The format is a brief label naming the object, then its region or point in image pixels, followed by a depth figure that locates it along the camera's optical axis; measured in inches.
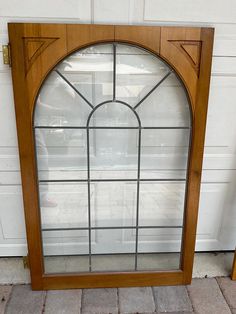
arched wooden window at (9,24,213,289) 51.7
